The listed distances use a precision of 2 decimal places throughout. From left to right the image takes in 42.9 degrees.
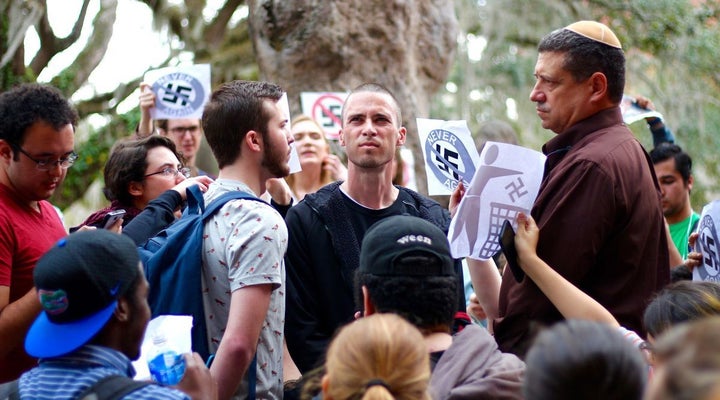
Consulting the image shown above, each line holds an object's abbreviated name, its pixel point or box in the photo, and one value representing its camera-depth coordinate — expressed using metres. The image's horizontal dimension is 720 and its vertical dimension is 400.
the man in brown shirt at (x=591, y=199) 3.81
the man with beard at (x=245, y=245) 3.52
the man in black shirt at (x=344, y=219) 4.34
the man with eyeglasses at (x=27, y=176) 3.84
